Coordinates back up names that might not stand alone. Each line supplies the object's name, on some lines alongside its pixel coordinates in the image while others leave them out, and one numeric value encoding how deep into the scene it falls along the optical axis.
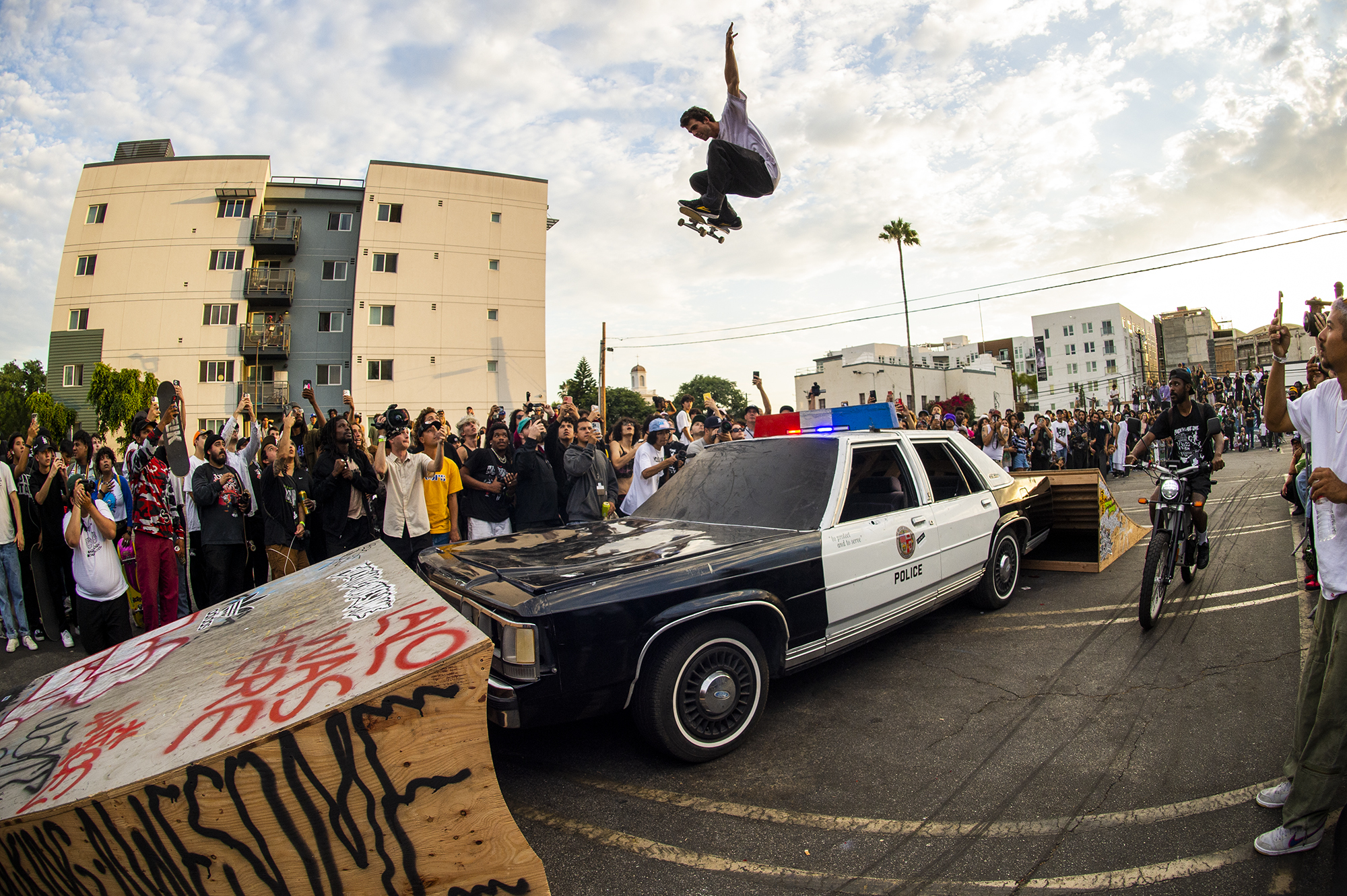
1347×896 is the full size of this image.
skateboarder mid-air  5.24
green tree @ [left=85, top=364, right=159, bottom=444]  26.00
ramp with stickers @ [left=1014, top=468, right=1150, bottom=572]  6.28
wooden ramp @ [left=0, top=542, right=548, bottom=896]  1.72
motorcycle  4.56
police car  2.77
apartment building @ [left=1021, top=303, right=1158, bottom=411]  83.19
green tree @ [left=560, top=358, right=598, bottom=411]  56.19
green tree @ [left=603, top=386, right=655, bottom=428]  67.56
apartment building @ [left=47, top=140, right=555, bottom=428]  28.78
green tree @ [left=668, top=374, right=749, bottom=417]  97.56
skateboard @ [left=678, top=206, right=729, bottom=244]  5.93
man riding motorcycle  5.44
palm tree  41.22
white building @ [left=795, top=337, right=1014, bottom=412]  62.75
